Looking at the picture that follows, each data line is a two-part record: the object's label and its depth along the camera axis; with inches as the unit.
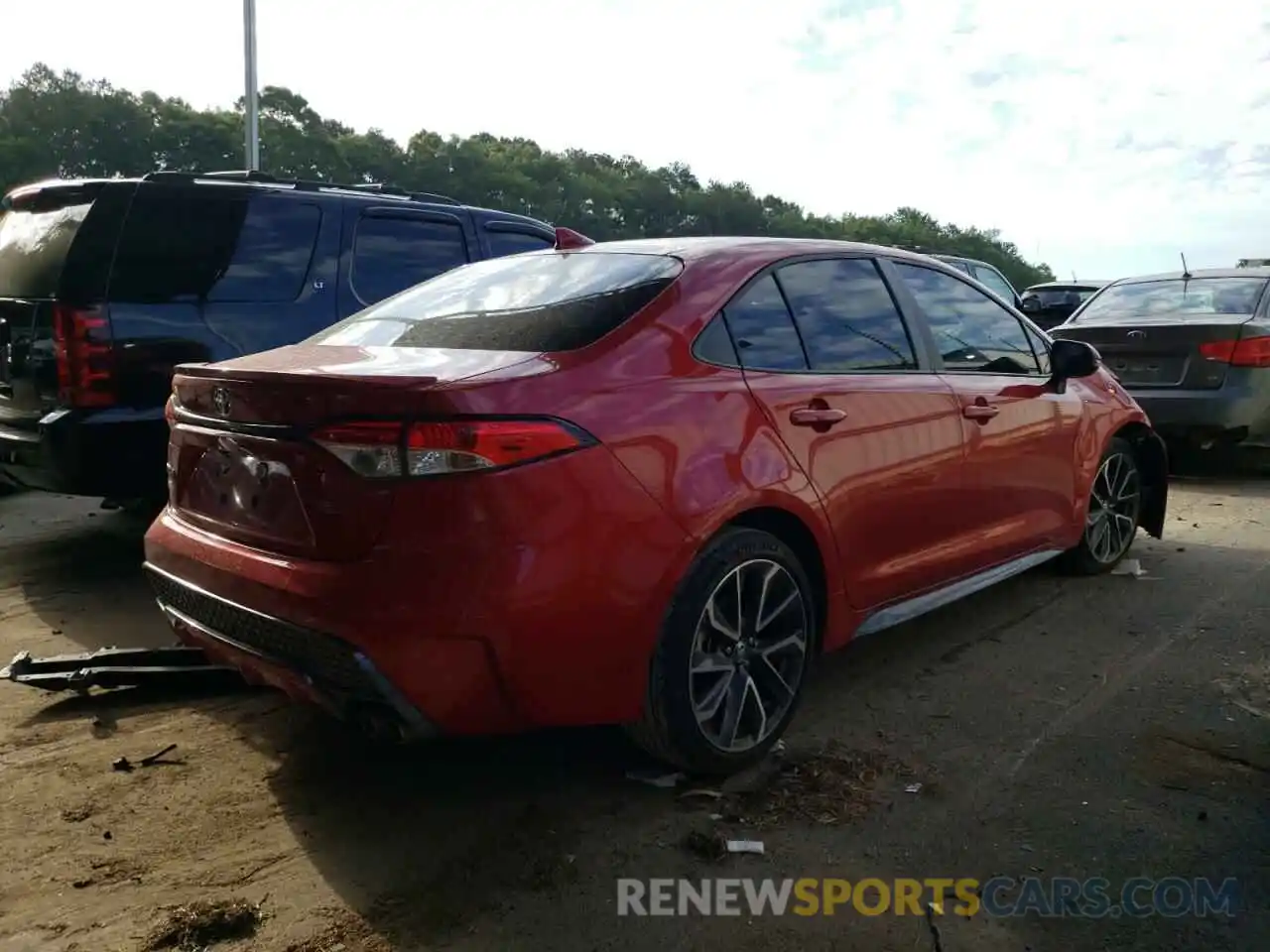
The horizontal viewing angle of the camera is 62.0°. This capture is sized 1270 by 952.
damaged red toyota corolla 100.7
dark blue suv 185.2
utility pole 590.6
